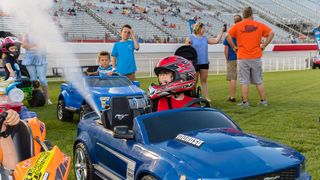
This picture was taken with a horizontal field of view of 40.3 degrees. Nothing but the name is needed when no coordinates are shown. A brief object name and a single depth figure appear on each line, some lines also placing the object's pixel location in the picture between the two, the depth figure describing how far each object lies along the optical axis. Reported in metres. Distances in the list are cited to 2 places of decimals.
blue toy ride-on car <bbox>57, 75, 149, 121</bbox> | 9.05
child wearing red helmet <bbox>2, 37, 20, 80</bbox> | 9.58
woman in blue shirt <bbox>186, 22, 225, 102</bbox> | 10.40
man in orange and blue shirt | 9.96
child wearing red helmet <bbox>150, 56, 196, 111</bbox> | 5.34
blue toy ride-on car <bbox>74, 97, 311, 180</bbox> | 3.51
